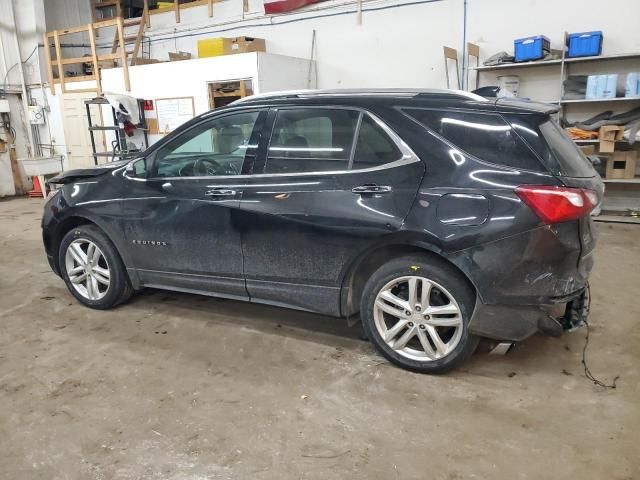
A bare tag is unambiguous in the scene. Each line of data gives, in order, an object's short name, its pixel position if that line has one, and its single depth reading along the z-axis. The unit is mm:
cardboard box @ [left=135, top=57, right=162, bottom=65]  8406
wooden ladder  8398
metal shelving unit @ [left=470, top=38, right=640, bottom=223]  5875
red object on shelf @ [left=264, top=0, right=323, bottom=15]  7738
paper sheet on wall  7650
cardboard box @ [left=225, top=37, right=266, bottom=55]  7215
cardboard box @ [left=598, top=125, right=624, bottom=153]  5793
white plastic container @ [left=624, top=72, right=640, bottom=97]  5645
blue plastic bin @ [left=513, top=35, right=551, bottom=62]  5918
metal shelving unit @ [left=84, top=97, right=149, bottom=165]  7742
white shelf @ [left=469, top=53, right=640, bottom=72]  5745
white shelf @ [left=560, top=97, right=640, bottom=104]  5707
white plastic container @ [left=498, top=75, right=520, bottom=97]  6308
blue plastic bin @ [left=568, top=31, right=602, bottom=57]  5770
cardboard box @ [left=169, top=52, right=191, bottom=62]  8117
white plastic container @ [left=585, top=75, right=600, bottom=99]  5836
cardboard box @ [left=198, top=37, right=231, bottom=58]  7273
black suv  2277
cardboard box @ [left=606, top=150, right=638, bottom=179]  5934
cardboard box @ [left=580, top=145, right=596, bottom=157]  6188
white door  9008
